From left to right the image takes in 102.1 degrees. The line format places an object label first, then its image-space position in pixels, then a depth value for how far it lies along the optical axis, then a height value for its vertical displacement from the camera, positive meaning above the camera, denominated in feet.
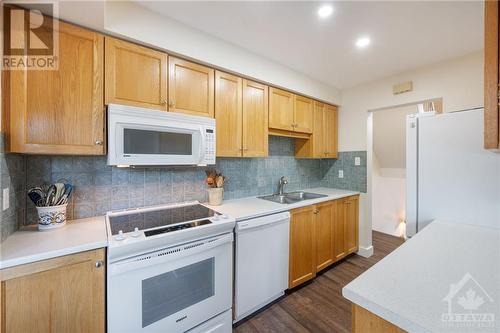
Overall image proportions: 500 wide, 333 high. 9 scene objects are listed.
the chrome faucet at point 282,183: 8.93 -0.78
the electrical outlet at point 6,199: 3.65 -0.60
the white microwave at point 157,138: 4.48 +0.71
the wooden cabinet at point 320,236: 6.88 -2.74
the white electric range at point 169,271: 3.76 -2.20
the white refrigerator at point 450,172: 4.25 -0.15
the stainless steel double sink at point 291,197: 8.42 -1.34
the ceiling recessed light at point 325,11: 4.72 +3.71
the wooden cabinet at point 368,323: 2.03 -1.65
